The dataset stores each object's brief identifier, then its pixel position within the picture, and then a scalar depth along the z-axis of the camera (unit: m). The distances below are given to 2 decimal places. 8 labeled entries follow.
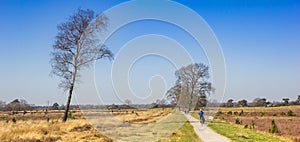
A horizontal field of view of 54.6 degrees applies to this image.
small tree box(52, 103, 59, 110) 103.38
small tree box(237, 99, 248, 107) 125.31
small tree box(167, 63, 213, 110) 56.87
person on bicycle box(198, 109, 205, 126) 27.02
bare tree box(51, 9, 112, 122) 22.62
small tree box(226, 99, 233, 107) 121.44
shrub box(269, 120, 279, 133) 21.44
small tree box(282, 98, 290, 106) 104.06
